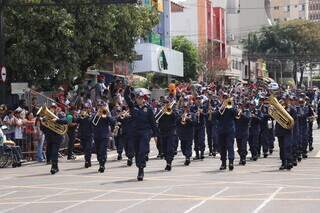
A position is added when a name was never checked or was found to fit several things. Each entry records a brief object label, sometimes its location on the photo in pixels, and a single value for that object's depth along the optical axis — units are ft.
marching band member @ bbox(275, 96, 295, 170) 57.09
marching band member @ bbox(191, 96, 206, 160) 68.59
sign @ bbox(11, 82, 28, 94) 83.25
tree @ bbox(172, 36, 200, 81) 209.56
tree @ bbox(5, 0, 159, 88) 90.02
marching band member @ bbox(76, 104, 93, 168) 62.03
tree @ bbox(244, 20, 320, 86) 287.69
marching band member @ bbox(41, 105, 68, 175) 58.08
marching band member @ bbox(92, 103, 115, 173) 58.26
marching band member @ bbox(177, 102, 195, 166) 63.57
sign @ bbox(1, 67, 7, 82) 76.74
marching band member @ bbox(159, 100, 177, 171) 59.78
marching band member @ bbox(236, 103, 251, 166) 63.05
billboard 155.63
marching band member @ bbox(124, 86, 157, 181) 50.93
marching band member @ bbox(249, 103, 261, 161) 67.87
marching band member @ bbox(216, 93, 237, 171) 57.47
